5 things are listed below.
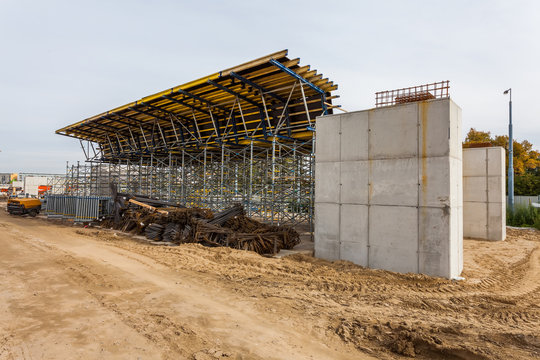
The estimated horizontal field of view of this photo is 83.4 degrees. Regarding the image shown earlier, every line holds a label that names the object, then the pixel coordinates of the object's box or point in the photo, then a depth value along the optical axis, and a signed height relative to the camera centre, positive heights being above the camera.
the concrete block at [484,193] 15.42 +0.07
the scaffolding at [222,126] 13.80 +4.17
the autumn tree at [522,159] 30.67 +3.68
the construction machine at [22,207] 23.14 -1.73
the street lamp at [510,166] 21.27 +2.07
